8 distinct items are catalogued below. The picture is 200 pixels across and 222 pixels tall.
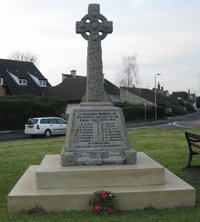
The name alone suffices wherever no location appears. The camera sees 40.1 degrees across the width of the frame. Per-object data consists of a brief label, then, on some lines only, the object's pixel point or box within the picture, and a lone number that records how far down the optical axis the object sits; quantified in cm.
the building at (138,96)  5248
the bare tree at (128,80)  5147
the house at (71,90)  3911
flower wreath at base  400
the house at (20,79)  3294
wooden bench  624
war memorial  415
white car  2116
